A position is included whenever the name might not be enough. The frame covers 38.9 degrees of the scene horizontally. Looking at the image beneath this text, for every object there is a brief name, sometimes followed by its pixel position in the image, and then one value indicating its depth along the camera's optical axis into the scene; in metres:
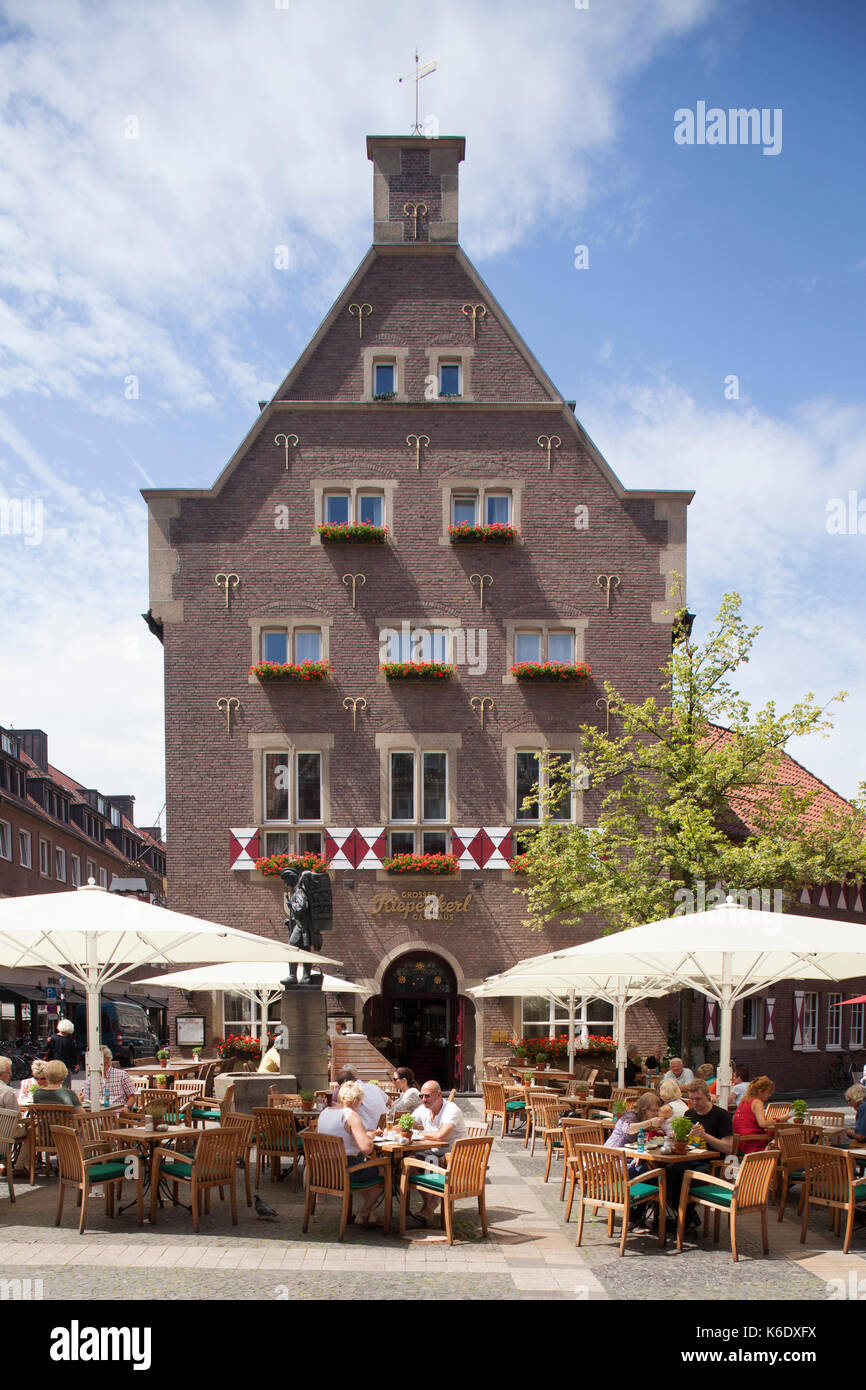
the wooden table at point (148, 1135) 10.23
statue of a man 18.50
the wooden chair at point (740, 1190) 9.47
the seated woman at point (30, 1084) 12.13
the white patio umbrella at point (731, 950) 10.54
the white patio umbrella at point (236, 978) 17.42
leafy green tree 20.98
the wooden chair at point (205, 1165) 10.14
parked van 32.72
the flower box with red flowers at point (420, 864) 23.56
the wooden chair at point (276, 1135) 12.03
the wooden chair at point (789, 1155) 11.35
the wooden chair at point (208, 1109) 14.19
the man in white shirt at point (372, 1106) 11.41
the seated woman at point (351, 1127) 10.11
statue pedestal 16.61
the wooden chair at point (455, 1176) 9.85
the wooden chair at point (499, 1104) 17.72
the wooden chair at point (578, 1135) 10.81
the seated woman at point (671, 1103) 10.78
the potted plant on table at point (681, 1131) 9.97
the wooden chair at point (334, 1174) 9.92
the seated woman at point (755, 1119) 11.61
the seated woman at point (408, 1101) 12.14
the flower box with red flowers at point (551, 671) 24.17
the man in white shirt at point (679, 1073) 15.61
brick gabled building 23.97
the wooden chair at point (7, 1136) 11.09
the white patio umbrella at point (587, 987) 17.86
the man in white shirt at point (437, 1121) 10.73
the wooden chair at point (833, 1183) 9.96
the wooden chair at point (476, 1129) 11.95
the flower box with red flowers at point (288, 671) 24.06
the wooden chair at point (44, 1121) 11.65
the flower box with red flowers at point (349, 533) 24.56
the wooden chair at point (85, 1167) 10.04
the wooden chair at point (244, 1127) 10.73
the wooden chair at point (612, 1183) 9.66
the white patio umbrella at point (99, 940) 10.74
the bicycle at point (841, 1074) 27.62
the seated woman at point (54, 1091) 11.90
